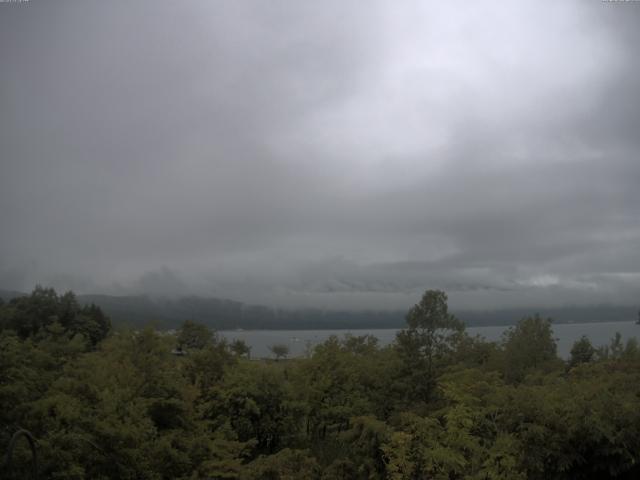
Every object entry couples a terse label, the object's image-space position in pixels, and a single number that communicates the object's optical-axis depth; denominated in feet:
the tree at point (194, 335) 133.72
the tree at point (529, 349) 98.02
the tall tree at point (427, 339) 86.89
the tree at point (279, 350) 172.88
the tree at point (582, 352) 124.77
